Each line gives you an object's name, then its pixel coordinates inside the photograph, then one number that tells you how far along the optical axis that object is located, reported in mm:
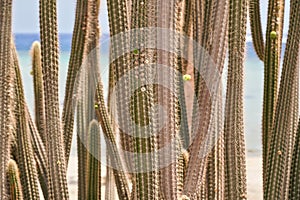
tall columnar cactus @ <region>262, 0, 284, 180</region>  3945
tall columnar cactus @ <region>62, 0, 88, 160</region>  4129
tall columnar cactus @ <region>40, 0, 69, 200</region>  3809
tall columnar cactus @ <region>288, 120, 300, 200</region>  3789
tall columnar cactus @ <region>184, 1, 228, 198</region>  3564
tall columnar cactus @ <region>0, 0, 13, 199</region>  3739
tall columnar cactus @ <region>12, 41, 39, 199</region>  4078
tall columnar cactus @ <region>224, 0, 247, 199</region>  3663
